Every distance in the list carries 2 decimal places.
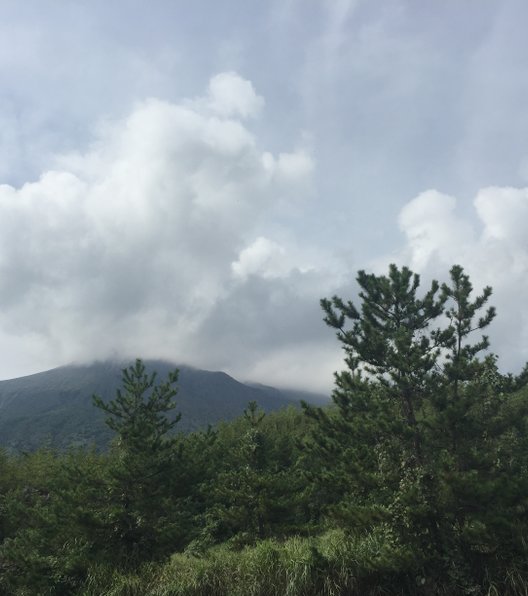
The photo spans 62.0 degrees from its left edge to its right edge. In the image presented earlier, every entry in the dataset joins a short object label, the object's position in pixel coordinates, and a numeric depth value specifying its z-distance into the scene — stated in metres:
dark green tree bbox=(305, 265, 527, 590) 13.77
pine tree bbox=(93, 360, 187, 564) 18.45
